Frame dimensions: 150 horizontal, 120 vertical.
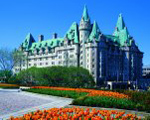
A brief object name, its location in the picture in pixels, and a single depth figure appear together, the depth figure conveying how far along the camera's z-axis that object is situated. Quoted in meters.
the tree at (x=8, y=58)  77.44
